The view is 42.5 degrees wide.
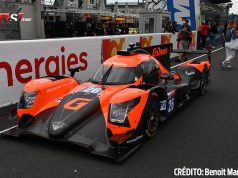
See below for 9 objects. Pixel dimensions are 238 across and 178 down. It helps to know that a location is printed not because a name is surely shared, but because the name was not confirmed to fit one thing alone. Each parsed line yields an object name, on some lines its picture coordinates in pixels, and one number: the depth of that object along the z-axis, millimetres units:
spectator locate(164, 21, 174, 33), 15617
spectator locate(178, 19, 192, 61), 13430
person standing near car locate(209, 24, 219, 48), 20828
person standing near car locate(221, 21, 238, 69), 11203
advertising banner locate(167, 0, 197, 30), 18750
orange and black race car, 4066
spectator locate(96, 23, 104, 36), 24764
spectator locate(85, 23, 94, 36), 24312
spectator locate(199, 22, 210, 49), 18594
